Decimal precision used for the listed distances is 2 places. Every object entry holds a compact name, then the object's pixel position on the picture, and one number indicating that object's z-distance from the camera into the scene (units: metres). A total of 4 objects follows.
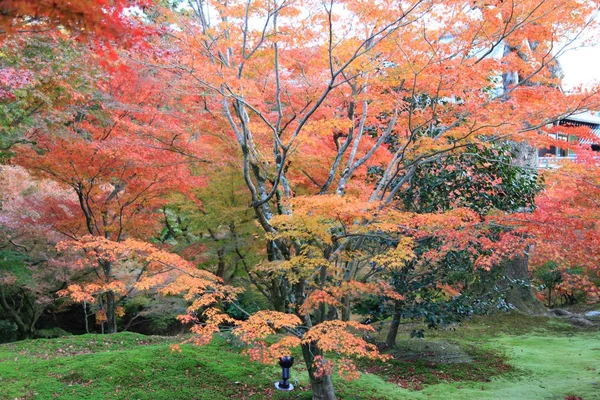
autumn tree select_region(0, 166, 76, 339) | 11.54
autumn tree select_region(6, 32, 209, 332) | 8.23
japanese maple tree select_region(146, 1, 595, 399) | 6.46
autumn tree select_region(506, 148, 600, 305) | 5.91
